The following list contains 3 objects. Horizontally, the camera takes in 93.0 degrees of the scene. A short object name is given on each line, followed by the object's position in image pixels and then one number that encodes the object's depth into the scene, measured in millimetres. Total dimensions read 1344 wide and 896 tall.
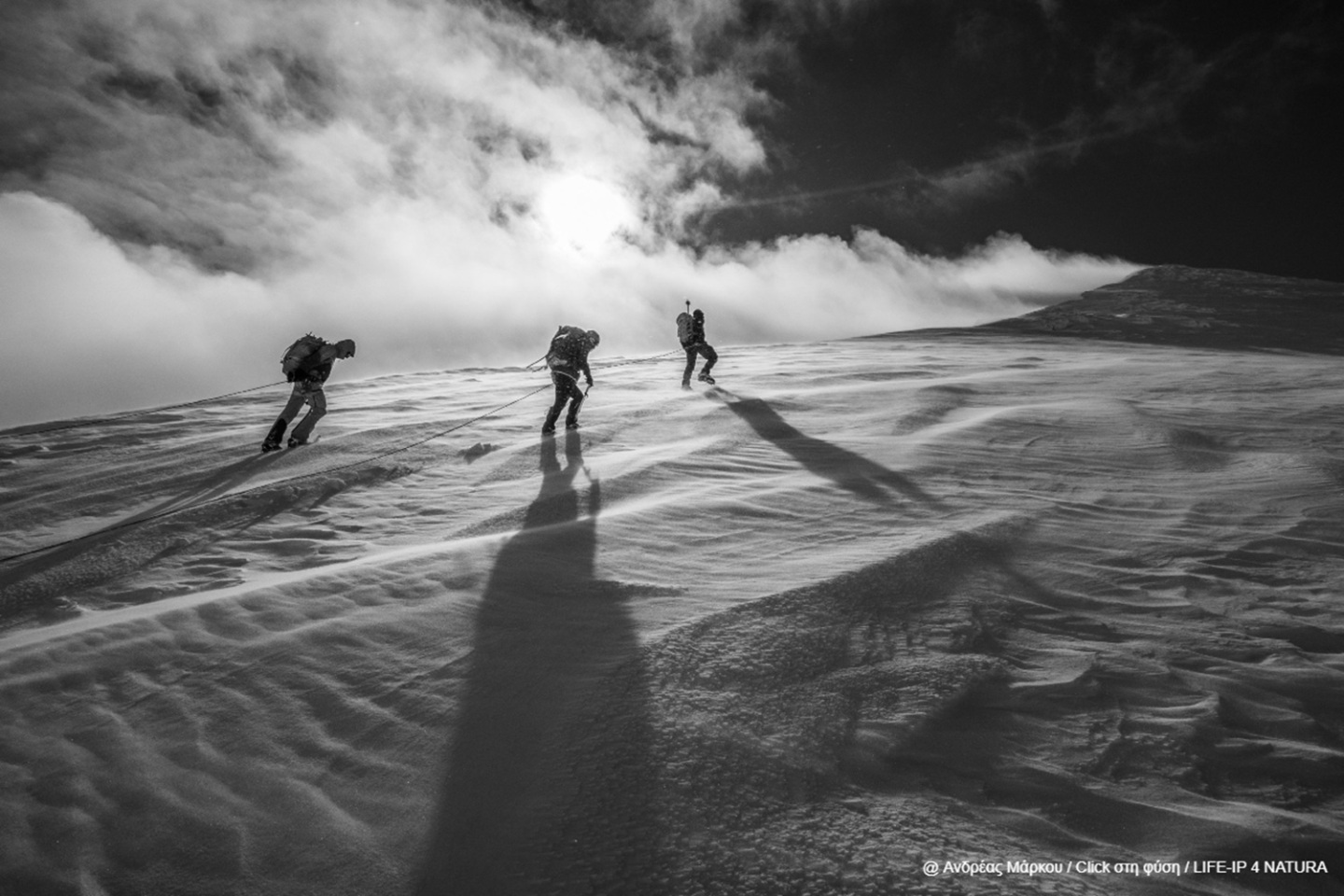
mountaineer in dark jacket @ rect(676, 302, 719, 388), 11945
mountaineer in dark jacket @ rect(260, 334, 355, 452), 7730
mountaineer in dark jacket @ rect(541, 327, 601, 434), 7984
